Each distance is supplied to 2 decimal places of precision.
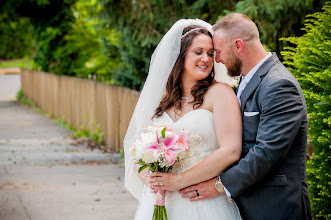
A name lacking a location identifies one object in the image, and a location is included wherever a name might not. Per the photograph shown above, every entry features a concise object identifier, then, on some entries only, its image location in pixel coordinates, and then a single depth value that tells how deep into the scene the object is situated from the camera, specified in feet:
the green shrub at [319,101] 11.78
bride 10.00
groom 8.98
